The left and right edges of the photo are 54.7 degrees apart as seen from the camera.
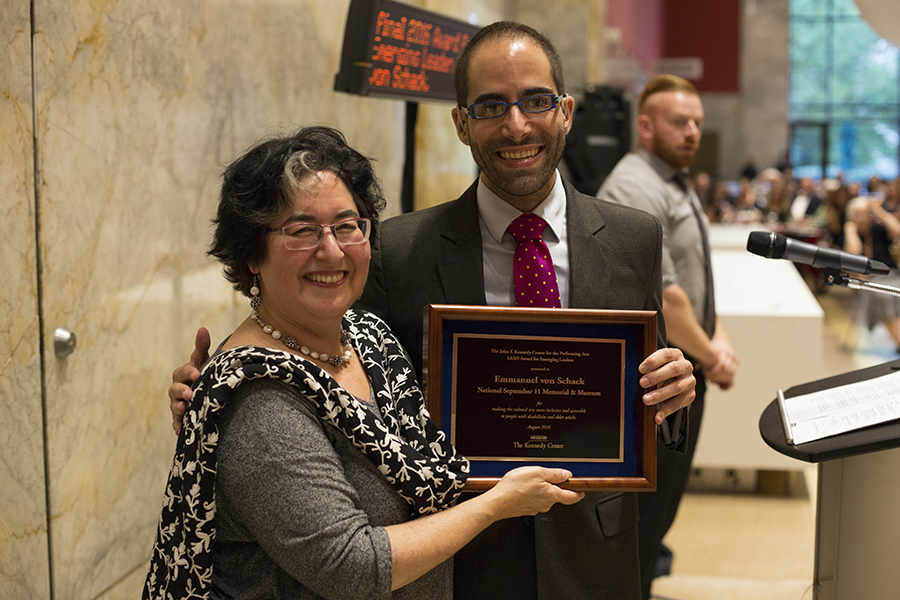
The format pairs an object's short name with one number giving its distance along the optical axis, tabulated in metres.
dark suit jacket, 1.90
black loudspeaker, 6.49
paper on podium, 2.05
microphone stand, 2.01
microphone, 1.95
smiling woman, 1.36
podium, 2.18
